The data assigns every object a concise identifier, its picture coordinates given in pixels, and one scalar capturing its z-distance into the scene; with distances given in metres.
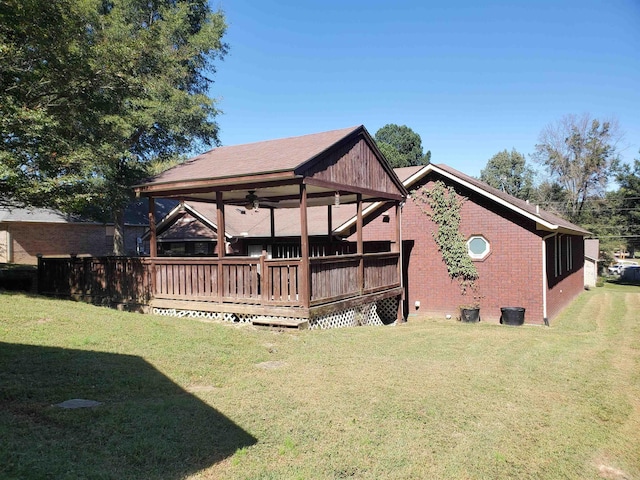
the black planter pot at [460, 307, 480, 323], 14.47
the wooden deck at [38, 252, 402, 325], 9.37
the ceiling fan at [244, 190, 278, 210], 11.86
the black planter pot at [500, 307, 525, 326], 13.74
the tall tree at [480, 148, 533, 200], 57.66
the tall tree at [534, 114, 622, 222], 43.09
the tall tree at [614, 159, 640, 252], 46.91
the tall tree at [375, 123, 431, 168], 53.97
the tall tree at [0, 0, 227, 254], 10.38
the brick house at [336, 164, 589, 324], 13.95
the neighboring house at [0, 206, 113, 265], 24.38
